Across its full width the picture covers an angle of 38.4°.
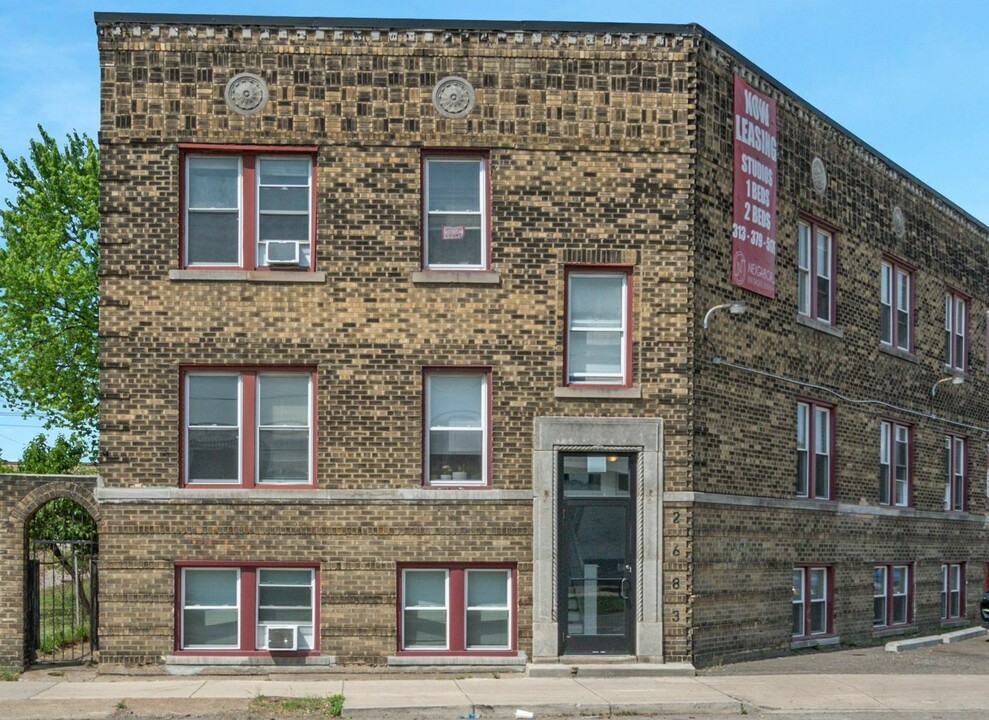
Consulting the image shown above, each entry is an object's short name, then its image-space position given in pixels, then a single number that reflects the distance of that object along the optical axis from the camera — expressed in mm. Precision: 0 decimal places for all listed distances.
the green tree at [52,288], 37594
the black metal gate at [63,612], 19859
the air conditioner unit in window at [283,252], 19516
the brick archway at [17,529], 19469
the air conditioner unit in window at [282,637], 19188
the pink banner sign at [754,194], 21578
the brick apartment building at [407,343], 19453
